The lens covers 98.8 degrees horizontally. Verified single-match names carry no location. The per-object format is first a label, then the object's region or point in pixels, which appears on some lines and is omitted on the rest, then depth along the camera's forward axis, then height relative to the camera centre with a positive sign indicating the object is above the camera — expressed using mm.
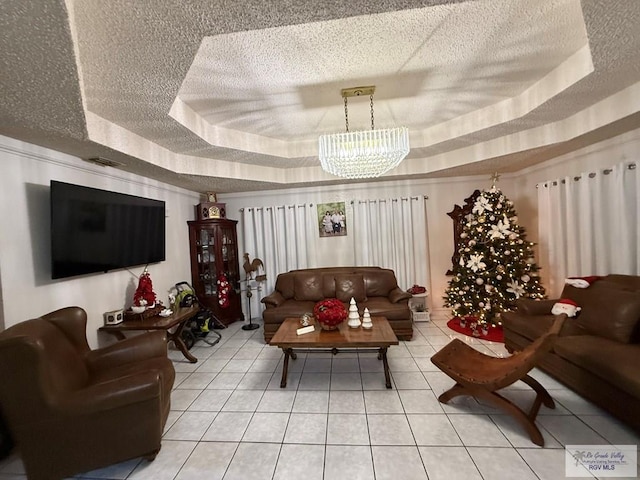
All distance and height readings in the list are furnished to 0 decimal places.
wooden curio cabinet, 4449 -349
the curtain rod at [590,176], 2675 +534
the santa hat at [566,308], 2680 -833
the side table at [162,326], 2754 -840
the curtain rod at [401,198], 4637 +553
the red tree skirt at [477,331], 3497 -1402
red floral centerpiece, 2748 -815
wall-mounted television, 2316 +152
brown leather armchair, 1526 -968
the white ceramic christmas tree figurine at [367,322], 2835 -936
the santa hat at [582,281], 2775 -601
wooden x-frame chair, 1824 -1109
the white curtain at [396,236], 4648 -67
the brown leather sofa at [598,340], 1833 -970
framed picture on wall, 4785 +263
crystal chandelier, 2516 +797
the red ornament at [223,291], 4285 -803
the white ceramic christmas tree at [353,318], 2867 -900
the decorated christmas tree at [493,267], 3518 -525
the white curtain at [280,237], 4840 +5
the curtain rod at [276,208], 4836 +534
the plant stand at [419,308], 4273 -1242
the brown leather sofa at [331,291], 3760 -881
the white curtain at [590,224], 2703 -17
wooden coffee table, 2484 -988
